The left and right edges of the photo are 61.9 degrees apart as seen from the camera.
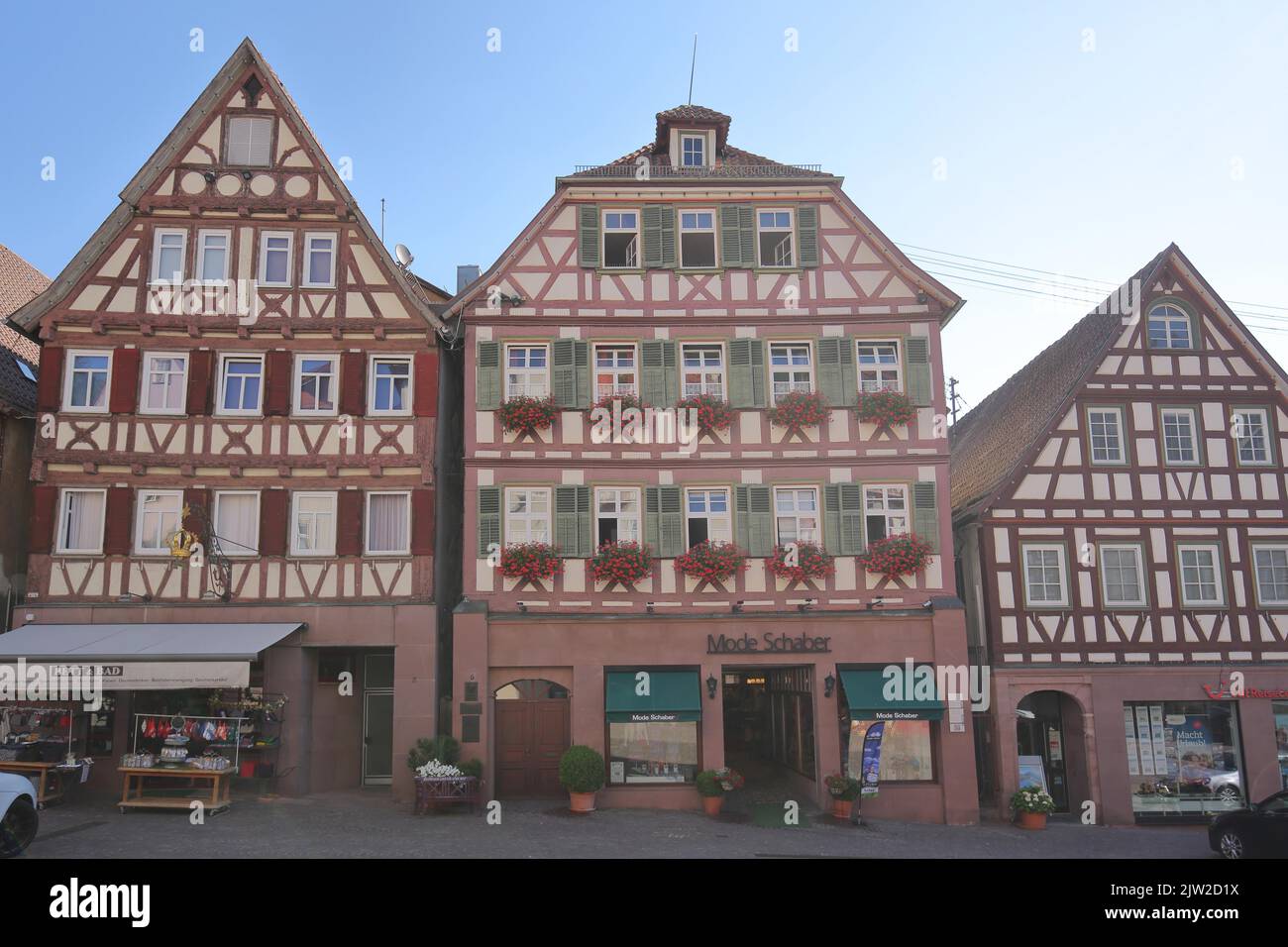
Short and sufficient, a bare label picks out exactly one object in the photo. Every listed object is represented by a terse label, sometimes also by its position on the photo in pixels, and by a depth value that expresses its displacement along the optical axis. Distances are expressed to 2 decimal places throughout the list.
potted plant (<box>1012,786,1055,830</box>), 20.42
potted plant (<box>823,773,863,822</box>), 20.13
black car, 16.89
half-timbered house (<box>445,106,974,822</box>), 21.33
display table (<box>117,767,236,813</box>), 18.50
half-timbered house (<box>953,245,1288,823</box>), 21.94
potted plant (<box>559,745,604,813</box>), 19.72
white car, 14.44
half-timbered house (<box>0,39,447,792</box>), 21.08
